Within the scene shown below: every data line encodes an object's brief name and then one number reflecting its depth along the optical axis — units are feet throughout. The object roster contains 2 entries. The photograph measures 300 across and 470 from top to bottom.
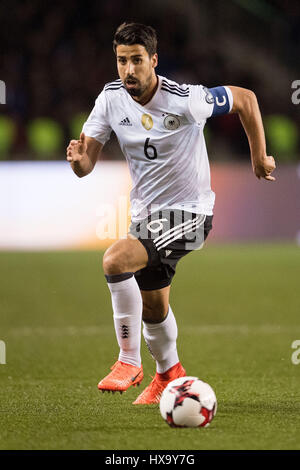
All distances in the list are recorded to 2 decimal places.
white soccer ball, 29.32
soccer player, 33.42
